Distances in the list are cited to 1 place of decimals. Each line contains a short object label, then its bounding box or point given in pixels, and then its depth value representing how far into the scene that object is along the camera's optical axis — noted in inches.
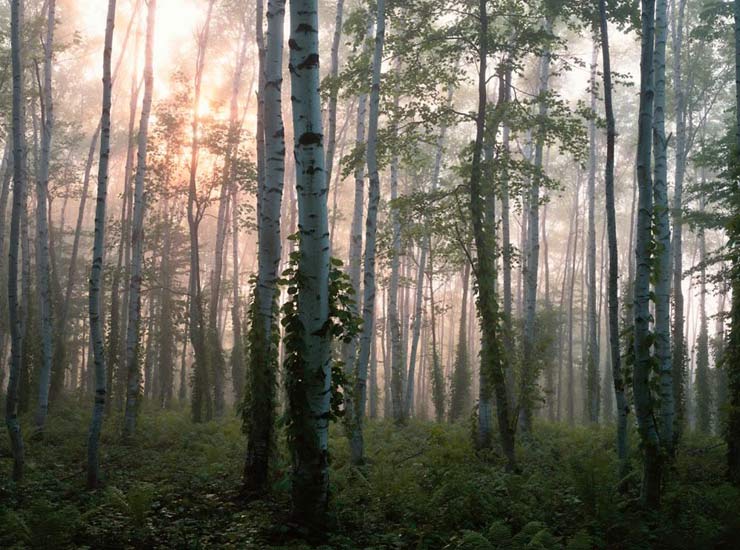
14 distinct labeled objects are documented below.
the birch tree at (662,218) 344.5
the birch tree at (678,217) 681.0
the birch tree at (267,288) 305.4
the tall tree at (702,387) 871.1
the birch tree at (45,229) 534.0
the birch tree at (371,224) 409.1
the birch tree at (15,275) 317.7
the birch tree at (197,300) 636.1
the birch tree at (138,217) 565.6
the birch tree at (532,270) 450.9
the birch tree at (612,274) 311.7
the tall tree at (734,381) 344.2
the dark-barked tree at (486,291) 364.2
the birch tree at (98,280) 324.8
